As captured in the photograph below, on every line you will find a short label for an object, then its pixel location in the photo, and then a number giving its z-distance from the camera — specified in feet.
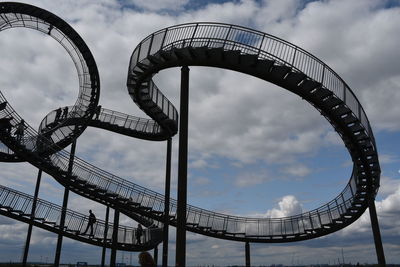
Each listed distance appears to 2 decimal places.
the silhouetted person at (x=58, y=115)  78.35
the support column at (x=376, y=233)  55.67
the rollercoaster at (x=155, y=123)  49.06
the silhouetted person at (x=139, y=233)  71.15
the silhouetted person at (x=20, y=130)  55.92
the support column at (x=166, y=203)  59.54
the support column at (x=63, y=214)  60.70
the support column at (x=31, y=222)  58.08
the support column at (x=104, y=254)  82.01
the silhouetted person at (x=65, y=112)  77.17
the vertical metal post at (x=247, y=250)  71.77
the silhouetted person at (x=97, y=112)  83.05
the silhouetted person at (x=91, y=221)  64.19
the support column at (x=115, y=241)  68.49
